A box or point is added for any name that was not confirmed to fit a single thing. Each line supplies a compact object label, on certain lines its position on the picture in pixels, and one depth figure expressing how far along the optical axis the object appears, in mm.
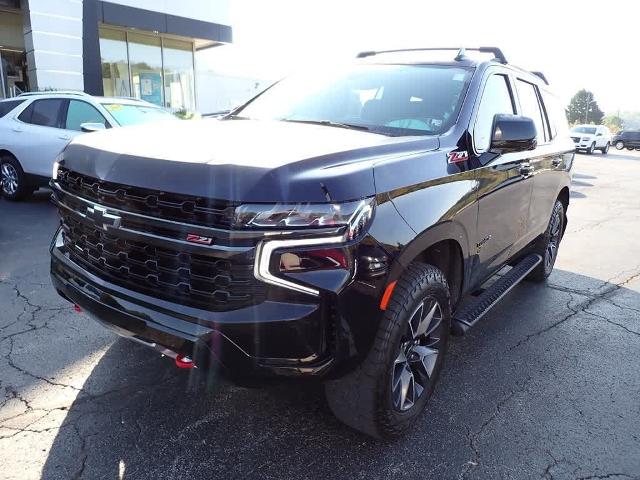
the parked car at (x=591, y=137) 31359
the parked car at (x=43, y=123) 7797
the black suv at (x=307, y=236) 2020
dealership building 14414
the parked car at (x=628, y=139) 39219
